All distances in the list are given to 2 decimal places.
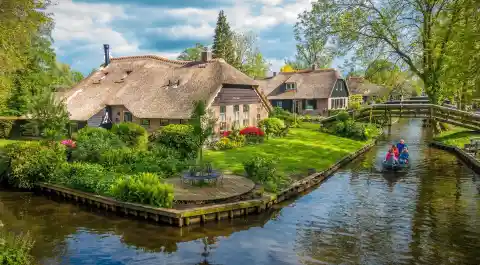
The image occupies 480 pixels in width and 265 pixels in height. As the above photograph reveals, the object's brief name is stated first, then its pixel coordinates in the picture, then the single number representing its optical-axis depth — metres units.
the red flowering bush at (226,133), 30.41
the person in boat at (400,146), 26.74
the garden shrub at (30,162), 20.30
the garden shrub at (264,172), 19.23
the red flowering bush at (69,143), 23.62
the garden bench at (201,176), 17.78
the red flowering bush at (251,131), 31.38
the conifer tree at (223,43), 61.28
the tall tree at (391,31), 35.84
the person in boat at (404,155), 26.02
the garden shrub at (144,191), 15.62
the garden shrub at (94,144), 22.16
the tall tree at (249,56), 78.12
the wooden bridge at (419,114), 34.44
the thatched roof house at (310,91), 57.25
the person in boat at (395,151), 25.40
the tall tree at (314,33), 39.97
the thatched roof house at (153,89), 29.84
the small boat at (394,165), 25.00
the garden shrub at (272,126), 35.28
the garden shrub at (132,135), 25.58
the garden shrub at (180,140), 24.72
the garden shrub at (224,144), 28.41
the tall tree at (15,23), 18.12
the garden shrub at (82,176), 18.54
